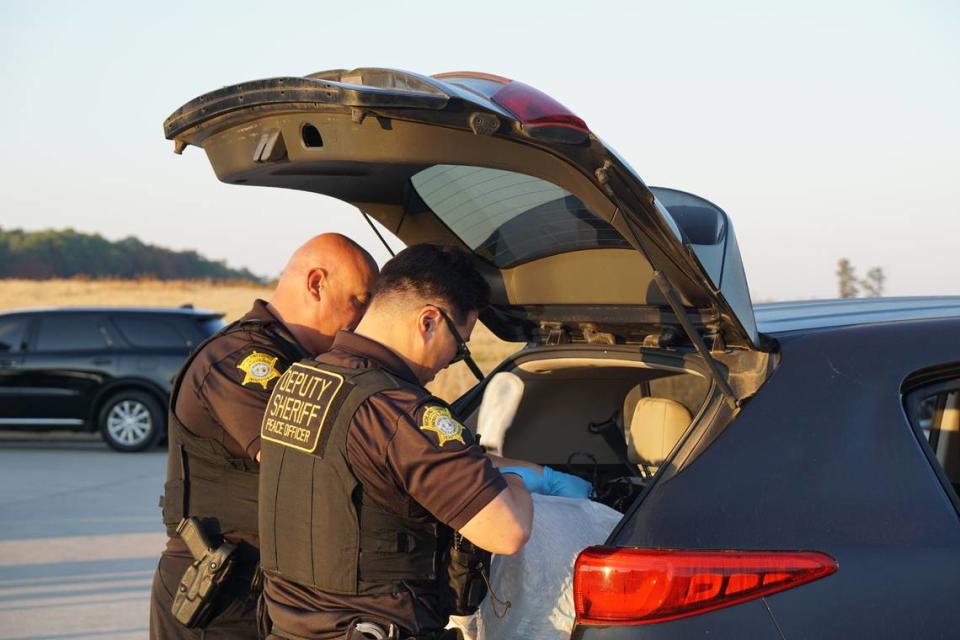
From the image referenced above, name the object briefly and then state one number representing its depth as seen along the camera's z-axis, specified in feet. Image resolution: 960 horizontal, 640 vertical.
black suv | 43.11
